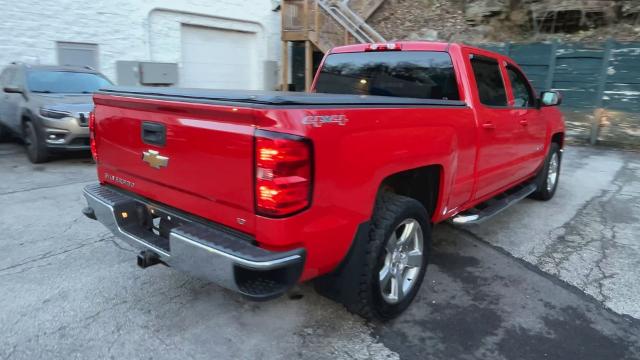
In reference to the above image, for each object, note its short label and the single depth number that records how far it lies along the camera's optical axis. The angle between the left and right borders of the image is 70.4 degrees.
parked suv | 7.07
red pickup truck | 2.21
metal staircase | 13.32
